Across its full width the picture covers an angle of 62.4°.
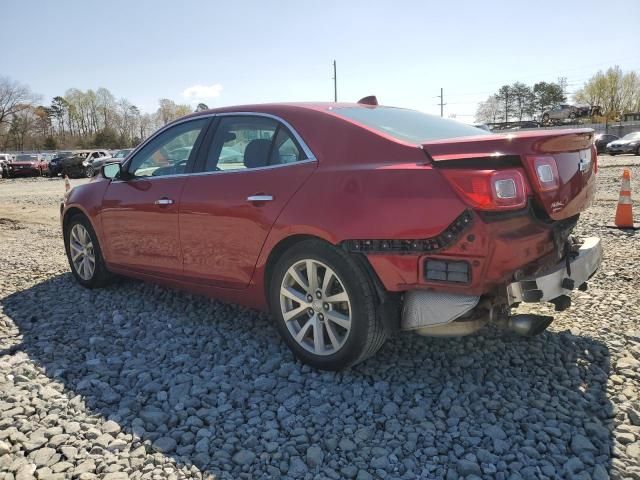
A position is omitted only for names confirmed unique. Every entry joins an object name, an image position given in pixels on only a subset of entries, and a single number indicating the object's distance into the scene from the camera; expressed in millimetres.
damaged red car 2600
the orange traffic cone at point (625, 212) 7184
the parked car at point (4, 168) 31594
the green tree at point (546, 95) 90500
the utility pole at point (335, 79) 59094
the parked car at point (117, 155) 30870
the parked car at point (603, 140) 33319
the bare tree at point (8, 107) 87375
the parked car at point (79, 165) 30078
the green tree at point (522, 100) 93375
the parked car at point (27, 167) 31422
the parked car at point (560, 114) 56625
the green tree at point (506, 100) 94812
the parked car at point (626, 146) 28344
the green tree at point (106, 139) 80188
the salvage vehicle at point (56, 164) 30469
